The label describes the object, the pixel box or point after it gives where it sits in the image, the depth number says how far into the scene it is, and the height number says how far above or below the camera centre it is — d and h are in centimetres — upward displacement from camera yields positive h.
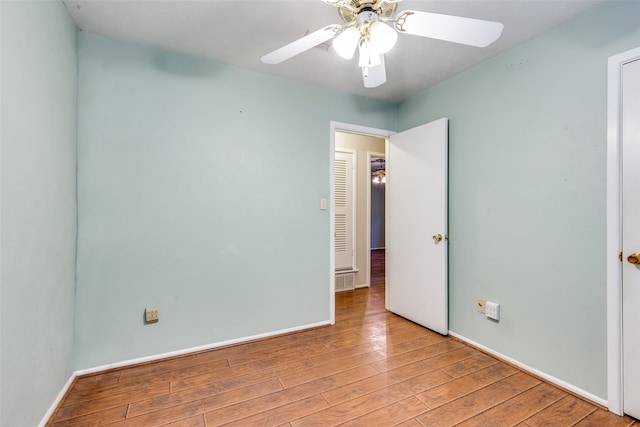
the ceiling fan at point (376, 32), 121 +82
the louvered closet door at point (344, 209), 411 +4
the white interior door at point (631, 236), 156 -13
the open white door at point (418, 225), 264 -12
